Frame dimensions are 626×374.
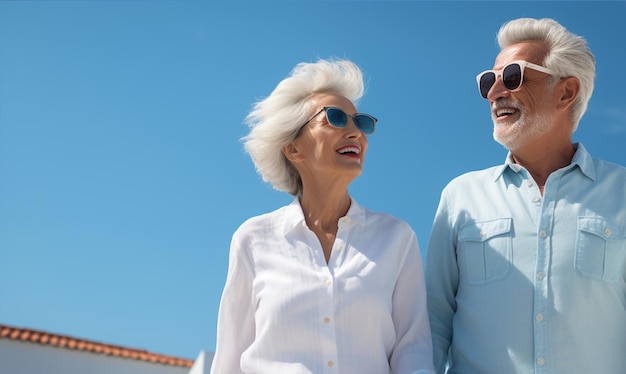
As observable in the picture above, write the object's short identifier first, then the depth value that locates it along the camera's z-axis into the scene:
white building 16.39
